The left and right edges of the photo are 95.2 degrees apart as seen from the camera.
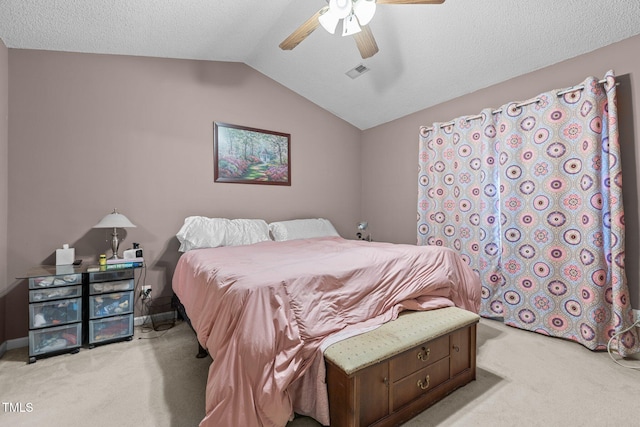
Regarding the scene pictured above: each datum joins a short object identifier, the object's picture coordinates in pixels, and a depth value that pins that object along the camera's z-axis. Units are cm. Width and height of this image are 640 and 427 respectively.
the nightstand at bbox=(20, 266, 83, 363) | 213
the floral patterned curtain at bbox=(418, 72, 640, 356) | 226
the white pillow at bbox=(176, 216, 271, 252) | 282
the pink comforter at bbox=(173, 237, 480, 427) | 126
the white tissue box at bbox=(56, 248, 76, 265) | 244
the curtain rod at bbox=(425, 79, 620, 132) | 235
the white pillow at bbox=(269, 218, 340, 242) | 341
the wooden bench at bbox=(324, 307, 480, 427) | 133
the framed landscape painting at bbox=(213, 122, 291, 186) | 331
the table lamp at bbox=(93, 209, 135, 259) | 247
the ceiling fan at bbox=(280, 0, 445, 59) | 181
